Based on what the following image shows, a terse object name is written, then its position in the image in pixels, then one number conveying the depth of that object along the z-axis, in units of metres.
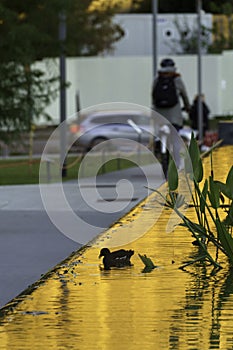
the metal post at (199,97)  43.47
